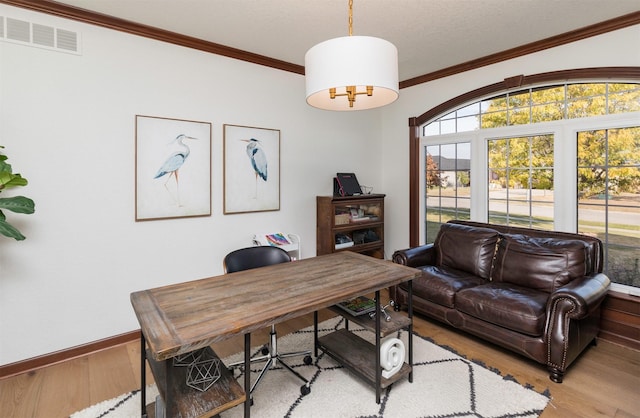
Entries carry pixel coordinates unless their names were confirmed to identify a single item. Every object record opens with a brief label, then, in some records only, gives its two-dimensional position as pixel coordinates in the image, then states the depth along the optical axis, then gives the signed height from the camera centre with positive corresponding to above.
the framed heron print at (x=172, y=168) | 2.88 +0.33
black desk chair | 2.30 -0.48
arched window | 2.87 +0.45
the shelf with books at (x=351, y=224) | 3.89 -0.24
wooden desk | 1.37 -0.49
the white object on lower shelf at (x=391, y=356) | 2.07 -0.96
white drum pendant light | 1.65 +0.72
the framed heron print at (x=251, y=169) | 3.35 +0.37
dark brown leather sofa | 2.27 -0.68
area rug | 1.97 -1.22
